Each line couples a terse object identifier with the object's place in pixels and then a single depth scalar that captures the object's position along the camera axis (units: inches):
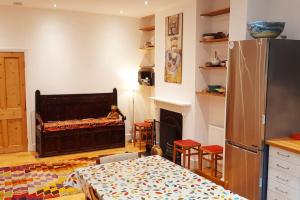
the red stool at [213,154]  163.2
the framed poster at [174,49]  201.5
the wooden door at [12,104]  218.2
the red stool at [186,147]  174.6
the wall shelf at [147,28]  247.1
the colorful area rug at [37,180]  150.8
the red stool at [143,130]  239.5
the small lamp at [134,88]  260.7
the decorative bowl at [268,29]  122.5
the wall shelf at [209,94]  168.0
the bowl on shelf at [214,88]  175.2
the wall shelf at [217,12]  166.8
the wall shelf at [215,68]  167.5
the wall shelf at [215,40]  165.8
